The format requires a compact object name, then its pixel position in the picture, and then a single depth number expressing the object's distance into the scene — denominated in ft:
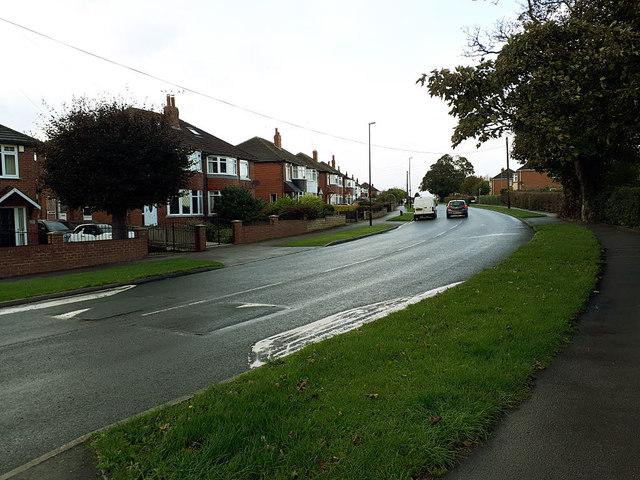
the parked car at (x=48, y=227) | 80.55
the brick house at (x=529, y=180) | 299.58
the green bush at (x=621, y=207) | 78.61
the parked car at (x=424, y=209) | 147.43
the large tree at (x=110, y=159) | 61.77
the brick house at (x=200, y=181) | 108.99
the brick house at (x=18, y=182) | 78.95
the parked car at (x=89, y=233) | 67.87
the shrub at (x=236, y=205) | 108.27
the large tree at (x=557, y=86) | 31.12
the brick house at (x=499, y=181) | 369.50
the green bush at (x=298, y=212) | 111.14
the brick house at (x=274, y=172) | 177.37
